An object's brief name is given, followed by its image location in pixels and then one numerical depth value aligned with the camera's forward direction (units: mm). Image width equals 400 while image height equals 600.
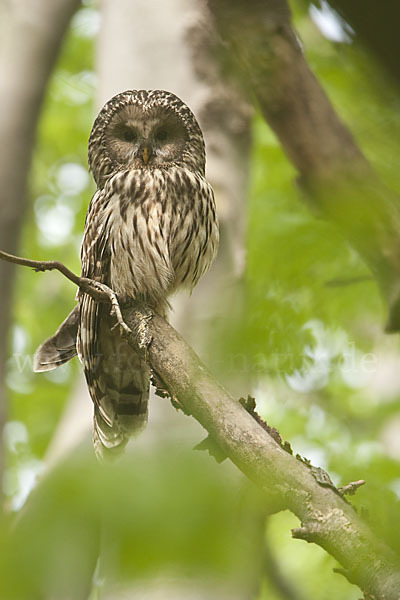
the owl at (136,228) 13483
